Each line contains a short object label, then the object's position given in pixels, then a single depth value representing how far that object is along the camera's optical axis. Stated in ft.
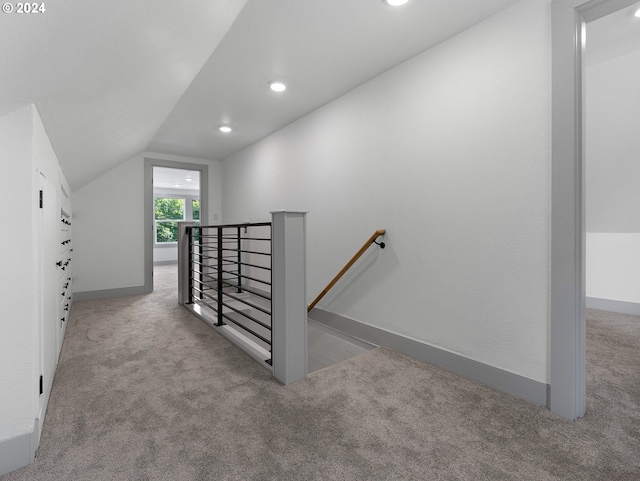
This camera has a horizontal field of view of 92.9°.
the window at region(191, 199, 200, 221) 33.53
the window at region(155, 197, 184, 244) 31.81
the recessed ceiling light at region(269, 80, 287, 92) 8.84
